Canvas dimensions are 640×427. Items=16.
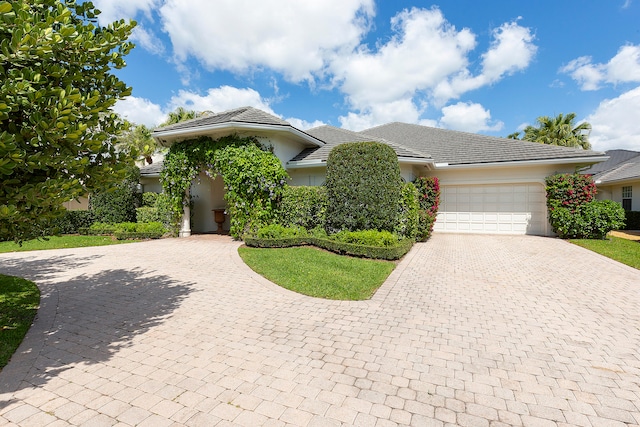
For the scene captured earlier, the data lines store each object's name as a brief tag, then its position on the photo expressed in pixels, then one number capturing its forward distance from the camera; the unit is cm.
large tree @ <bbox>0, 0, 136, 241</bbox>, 247
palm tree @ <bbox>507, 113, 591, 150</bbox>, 2673
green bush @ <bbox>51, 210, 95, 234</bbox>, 1537
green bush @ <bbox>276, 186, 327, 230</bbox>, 1120
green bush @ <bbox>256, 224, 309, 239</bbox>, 1078
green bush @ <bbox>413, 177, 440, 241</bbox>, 1398
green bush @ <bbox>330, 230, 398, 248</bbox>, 930
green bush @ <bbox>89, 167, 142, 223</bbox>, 1526
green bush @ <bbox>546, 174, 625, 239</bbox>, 1199
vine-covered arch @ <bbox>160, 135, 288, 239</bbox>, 1170
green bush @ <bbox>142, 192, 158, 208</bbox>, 1534
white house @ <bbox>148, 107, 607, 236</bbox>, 1263
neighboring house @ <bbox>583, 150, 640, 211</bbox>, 1828
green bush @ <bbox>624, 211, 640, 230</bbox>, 1722
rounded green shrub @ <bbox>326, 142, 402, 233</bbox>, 1000
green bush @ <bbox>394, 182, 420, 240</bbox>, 1065
